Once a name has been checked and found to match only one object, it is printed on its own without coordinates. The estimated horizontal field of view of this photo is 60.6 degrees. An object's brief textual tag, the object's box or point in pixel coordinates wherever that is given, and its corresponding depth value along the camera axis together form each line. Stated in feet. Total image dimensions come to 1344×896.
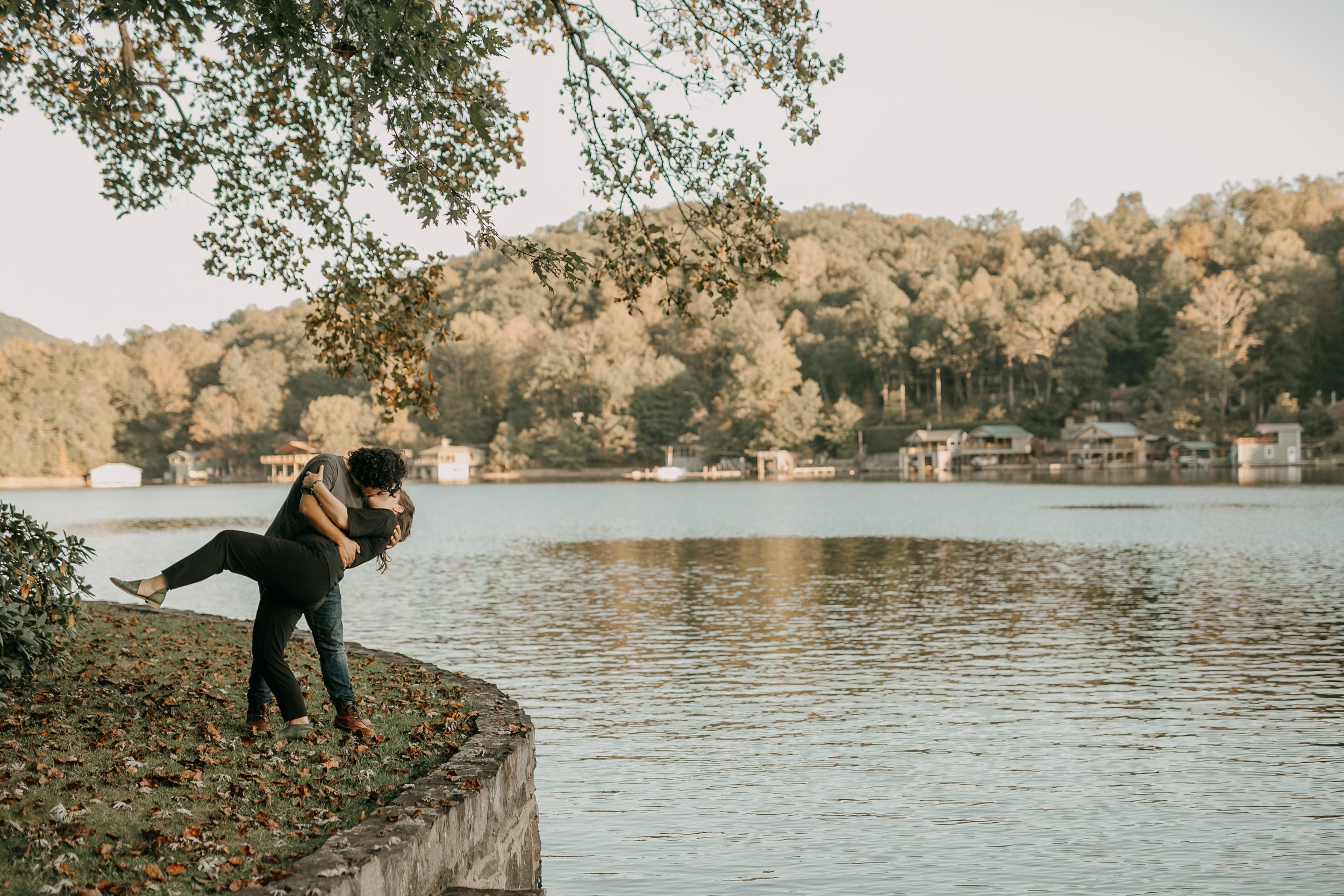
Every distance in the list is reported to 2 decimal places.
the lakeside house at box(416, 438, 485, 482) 419.54
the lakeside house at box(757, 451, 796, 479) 372.38
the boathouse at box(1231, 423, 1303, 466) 301.02
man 20.70
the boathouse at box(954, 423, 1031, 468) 346.95
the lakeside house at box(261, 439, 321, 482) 417.49
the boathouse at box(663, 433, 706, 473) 400.06
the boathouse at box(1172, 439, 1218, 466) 316.40
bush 25.05
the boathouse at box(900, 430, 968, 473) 358.84
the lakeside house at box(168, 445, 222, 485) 460.55
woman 19.61
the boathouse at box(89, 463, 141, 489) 409.28
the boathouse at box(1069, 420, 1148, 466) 328.49
